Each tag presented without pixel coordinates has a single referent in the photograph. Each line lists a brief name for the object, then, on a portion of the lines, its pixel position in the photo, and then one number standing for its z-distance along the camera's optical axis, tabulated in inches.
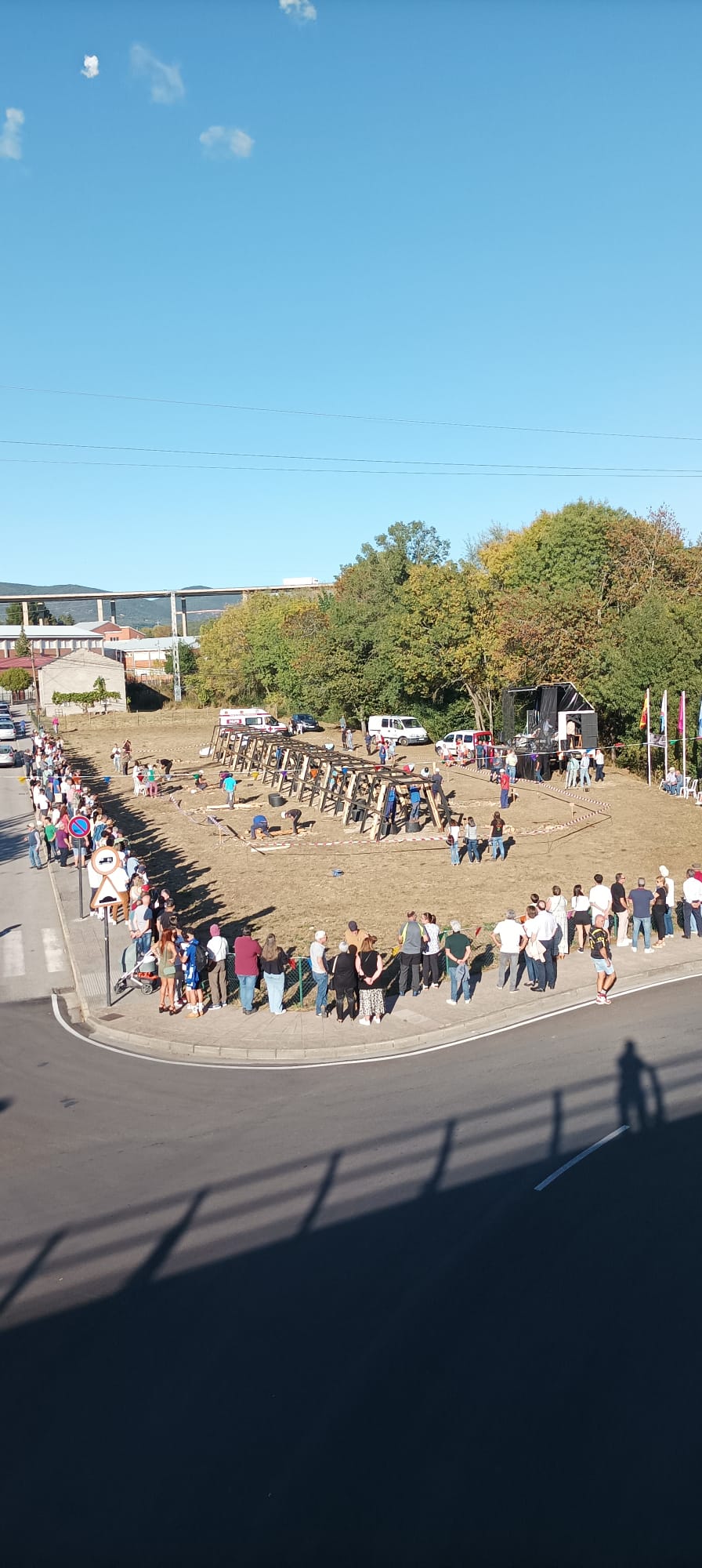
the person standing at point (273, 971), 582.6
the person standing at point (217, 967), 598.2
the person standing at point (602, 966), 593.0
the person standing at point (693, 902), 721.0
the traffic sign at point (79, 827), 807.7
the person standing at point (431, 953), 617.6
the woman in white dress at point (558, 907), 665.0
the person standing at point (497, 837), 1075.3
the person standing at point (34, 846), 1069.8
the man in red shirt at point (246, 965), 590.9
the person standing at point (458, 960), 596.1
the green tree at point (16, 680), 3809.1
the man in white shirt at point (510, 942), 617.9
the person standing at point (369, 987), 568.4
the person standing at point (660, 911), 712.4
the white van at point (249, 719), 2277.3
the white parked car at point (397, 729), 2148.1
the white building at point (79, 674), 3115.2
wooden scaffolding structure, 1258.6
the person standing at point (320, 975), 581.9
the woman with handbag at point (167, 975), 596.7
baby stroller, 629.3
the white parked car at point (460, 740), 1914.4
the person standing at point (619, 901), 705.0
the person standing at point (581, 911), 694.5
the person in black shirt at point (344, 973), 571.5
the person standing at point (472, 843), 1064.2
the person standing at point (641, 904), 688.4
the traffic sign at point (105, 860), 608.4
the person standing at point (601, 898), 695.1
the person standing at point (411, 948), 605.9
